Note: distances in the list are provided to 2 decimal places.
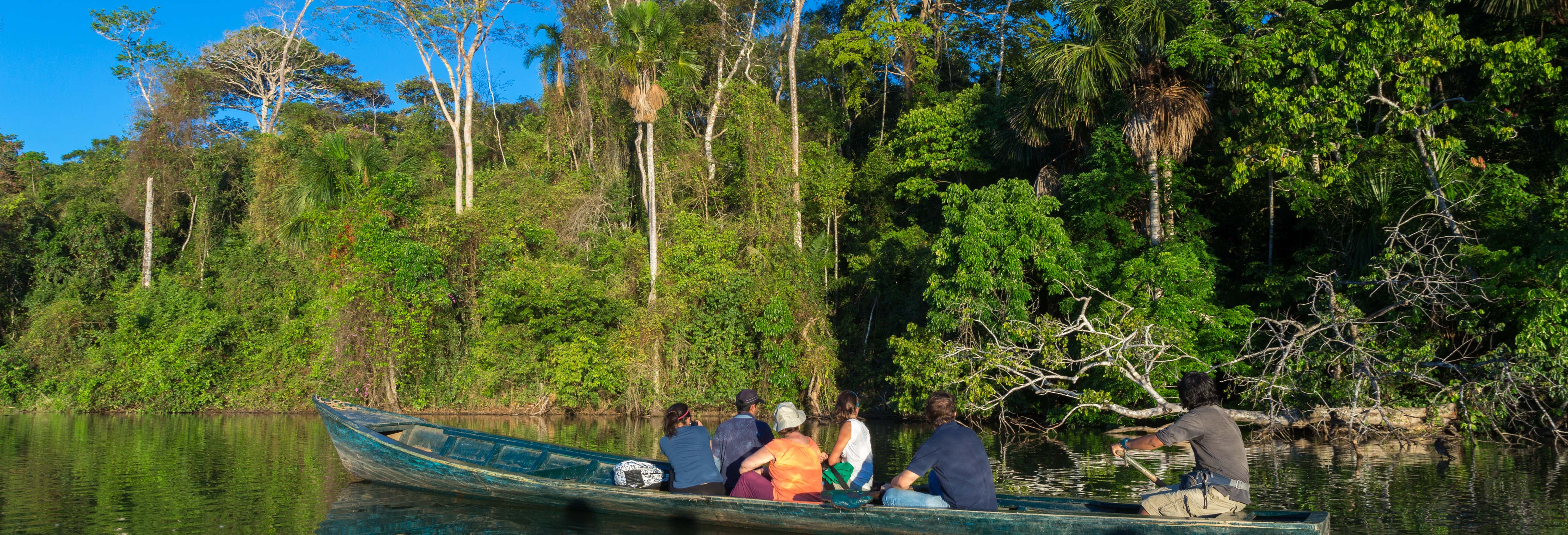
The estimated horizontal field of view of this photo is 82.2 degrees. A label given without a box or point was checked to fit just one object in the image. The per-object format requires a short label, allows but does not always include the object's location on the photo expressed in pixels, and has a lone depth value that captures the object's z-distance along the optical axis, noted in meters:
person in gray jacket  8.09
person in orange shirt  7.23
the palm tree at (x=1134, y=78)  18.53
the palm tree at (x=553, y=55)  29.16
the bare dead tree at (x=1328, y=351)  14.27
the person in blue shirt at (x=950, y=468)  6.41
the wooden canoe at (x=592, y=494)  6.74
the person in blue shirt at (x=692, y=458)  8.14
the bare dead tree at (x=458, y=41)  26.62
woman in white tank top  7.67
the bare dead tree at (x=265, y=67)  34.19
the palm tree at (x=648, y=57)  22.55
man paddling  5.93
